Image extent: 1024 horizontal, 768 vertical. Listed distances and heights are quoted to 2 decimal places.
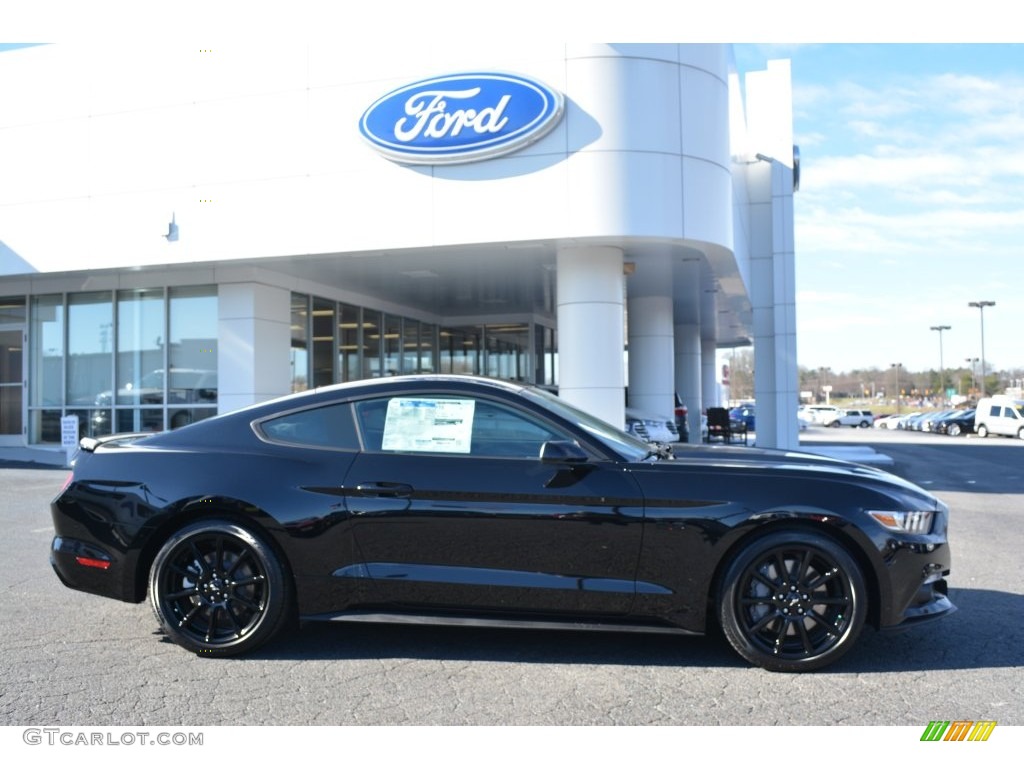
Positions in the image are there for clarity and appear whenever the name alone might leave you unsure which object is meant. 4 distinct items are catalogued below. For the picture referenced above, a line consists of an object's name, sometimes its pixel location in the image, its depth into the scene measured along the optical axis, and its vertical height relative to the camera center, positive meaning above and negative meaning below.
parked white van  40.12 -0.65
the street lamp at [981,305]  69.56 +7.54
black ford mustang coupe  4.47 -0.63
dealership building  12.38 +2.95
